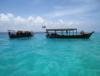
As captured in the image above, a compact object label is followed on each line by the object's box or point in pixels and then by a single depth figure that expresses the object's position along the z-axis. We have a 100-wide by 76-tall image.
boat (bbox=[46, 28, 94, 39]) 20.03
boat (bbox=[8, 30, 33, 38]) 23.44
